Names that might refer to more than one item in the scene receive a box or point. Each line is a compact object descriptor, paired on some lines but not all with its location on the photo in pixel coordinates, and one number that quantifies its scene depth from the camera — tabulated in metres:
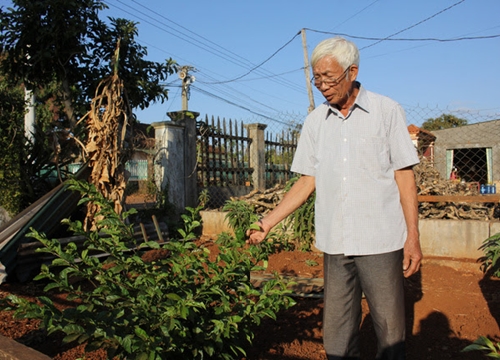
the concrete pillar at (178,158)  7.88
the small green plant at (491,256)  4.13
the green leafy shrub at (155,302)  1.89
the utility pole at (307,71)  14.19
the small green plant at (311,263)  5.25
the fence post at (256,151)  10.09
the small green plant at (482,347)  1.38
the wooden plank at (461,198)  5.39
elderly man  2.18
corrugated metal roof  4.46
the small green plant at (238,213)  6.54
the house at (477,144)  13.82
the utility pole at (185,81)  22.80
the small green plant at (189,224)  2.37
